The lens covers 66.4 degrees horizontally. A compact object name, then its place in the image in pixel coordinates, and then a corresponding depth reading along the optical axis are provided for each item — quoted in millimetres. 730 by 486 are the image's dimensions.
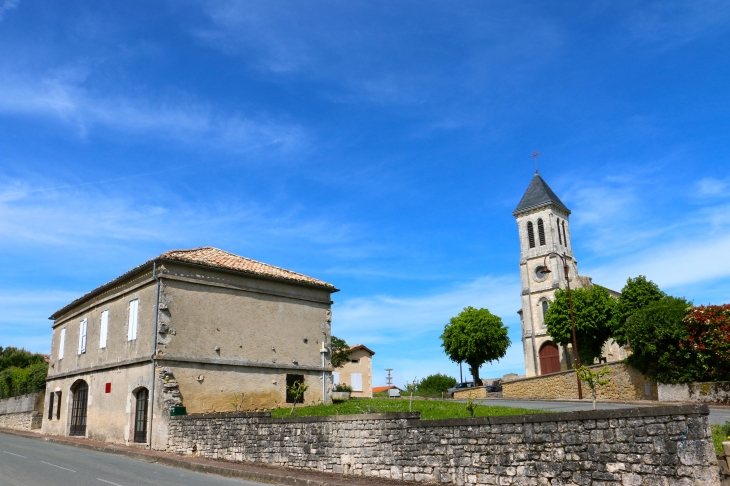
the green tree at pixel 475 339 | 46938
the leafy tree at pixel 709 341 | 22922
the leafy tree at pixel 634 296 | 37000
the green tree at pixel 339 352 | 42594
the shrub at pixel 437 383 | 47875
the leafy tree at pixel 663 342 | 23891
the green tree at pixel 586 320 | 42875
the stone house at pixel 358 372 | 46406
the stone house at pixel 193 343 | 18688
